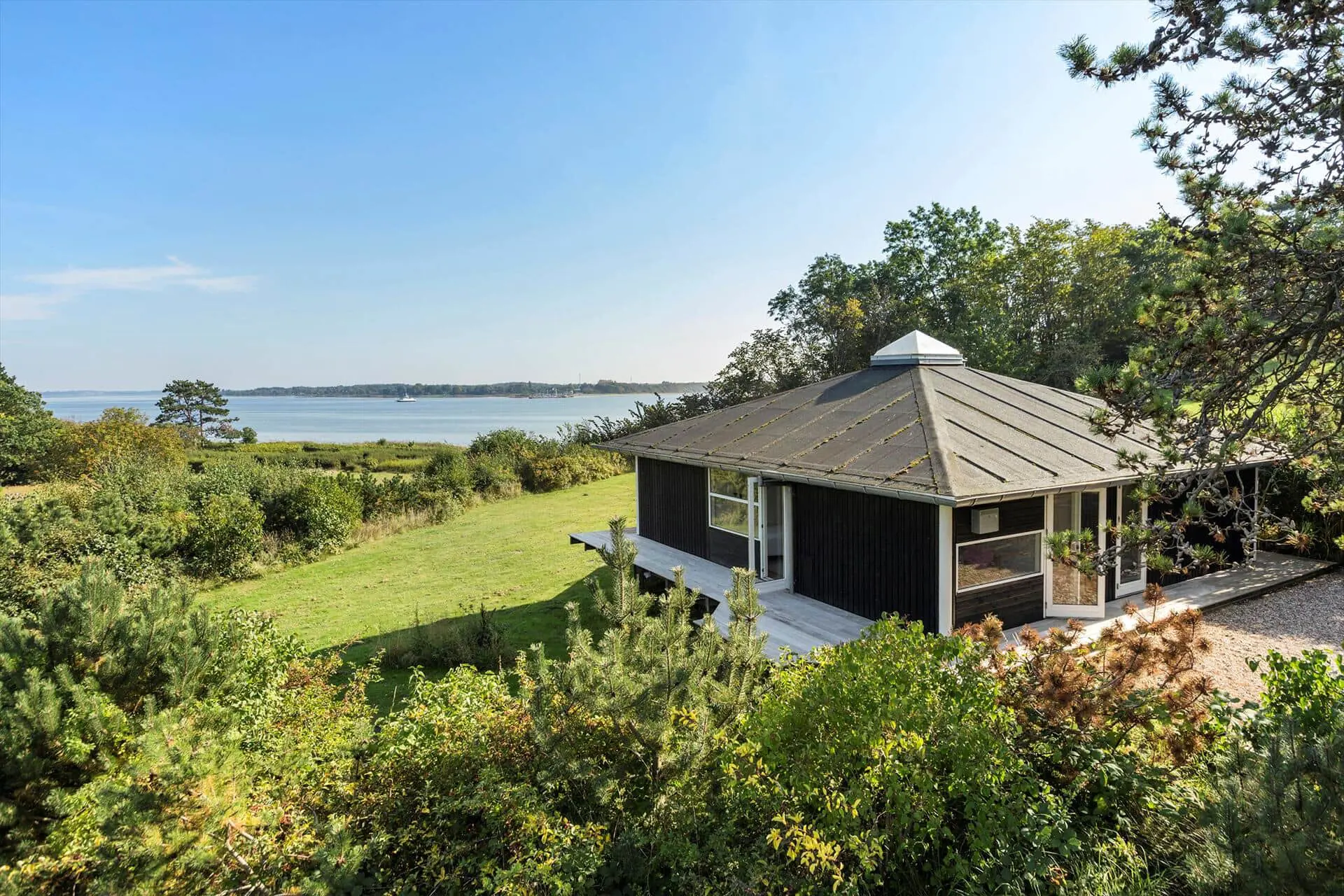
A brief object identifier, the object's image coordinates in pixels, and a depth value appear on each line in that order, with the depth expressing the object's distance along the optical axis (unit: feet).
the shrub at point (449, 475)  59.98
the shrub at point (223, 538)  38.75
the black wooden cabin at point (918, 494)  21.17
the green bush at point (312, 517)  45.03
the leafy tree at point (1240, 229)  10.00
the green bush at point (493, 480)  65.05
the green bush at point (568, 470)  69.05
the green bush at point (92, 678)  10.80
